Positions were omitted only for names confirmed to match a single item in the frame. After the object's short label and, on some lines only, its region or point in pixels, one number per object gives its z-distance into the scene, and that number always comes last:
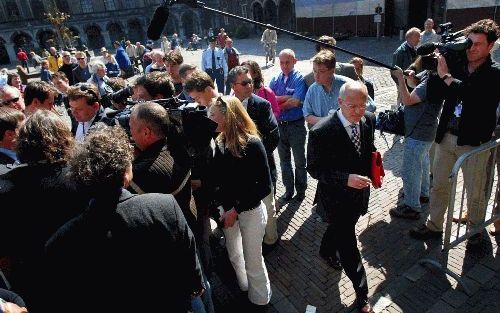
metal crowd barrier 3.12
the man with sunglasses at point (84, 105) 3.81
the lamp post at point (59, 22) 32.16
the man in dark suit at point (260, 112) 4.00
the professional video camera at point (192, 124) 2.90
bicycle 18.25
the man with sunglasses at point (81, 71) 10.41
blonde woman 2.90
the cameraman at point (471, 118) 3.34
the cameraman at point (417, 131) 3.78
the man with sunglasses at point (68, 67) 10.70
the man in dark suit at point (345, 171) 3.12
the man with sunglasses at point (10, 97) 4.20
